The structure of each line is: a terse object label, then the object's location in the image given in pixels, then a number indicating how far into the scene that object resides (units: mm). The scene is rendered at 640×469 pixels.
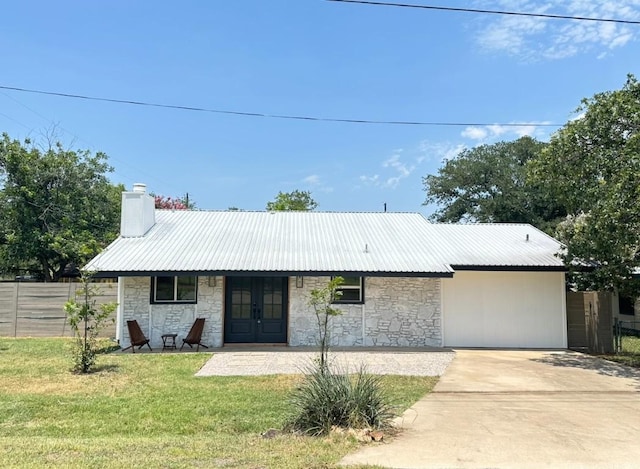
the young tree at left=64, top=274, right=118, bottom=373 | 9609
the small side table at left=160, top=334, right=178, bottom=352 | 12576
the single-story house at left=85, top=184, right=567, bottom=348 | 12711
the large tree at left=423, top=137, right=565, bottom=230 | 27766
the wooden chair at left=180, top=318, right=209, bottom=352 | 12430
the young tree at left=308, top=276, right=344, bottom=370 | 8063
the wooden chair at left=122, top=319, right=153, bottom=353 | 12094
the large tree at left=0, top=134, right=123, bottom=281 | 19125
